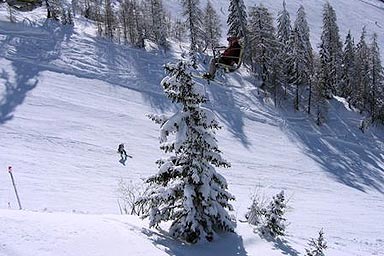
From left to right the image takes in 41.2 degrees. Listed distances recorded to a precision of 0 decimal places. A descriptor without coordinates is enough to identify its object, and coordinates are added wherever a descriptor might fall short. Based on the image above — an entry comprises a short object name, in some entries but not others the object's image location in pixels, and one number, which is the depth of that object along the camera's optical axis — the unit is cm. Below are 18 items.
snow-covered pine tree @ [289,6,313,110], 5806
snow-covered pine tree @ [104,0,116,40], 6219
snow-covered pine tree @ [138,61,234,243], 1255
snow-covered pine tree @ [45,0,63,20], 6059
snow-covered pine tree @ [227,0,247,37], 5906
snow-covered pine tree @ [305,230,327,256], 1171
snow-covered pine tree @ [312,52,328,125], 5728
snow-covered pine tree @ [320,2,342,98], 6272
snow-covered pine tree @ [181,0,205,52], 6006
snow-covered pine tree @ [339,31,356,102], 6525
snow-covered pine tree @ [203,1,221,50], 6388
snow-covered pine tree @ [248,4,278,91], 5856
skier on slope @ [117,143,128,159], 3509
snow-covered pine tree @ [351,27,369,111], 6319
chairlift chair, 1759
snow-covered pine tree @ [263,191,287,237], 1469
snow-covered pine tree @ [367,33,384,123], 6150
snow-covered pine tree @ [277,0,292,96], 5997
